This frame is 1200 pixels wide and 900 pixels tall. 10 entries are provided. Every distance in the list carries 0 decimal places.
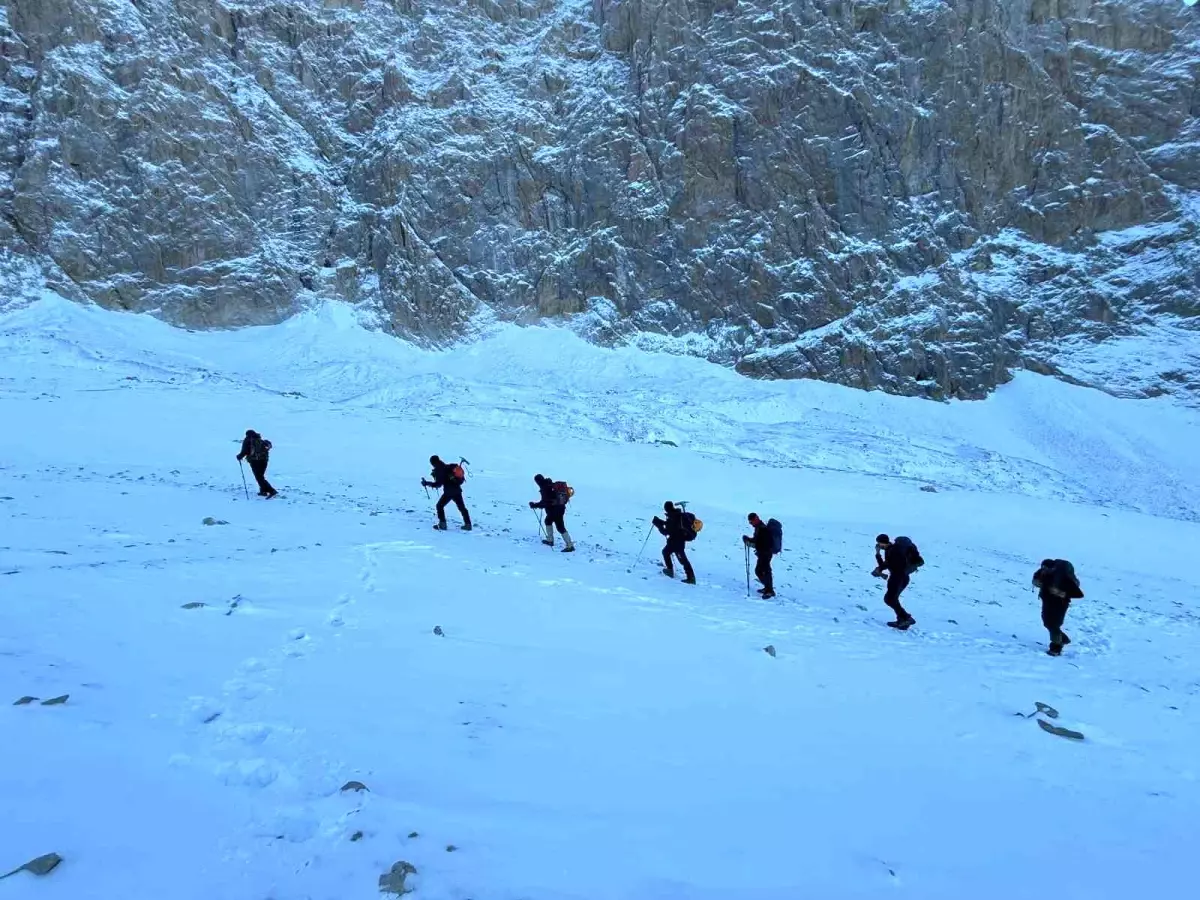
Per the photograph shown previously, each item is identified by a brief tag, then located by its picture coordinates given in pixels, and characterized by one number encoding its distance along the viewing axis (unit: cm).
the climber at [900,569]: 1055
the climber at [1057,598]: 988
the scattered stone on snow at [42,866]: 313
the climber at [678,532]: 1194
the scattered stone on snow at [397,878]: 340
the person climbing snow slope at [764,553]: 1144
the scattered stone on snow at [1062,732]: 632
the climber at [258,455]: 1473
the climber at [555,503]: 1319
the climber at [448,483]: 1362
